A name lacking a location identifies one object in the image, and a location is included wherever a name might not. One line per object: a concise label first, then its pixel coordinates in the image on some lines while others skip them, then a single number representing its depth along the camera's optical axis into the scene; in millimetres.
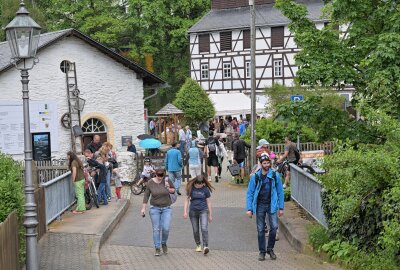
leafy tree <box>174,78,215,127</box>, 48094
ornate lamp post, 9609
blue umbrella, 28967
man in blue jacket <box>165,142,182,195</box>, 22531
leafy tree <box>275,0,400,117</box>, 14570
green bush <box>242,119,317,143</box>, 27984
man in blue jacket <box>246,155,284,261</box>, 12141
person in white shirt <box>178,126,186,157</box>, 31994
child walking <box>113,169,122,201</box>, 20969
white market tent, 45697
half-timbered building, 55531
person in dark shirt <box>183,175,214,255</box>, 13039
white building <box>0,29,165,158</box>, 29209
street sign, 16869
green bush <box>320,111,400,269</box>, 9242
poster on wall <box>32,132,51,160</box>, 26375
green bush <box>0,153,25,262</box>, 9648
